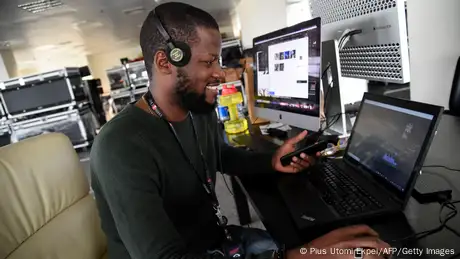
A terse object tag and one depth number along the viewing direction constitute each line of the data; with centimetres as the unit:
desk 55
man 61
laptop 62
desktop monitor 104
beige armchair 72
